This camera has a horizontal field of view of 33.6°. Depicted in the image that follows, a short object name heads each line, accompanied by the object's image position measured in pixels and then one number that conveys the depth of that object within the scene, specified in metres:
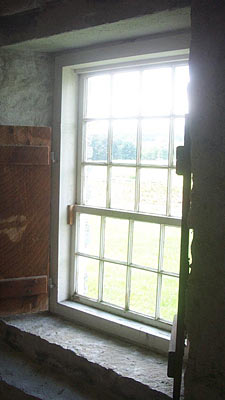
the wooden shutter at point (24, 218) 2.51
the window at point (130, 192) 2.32
